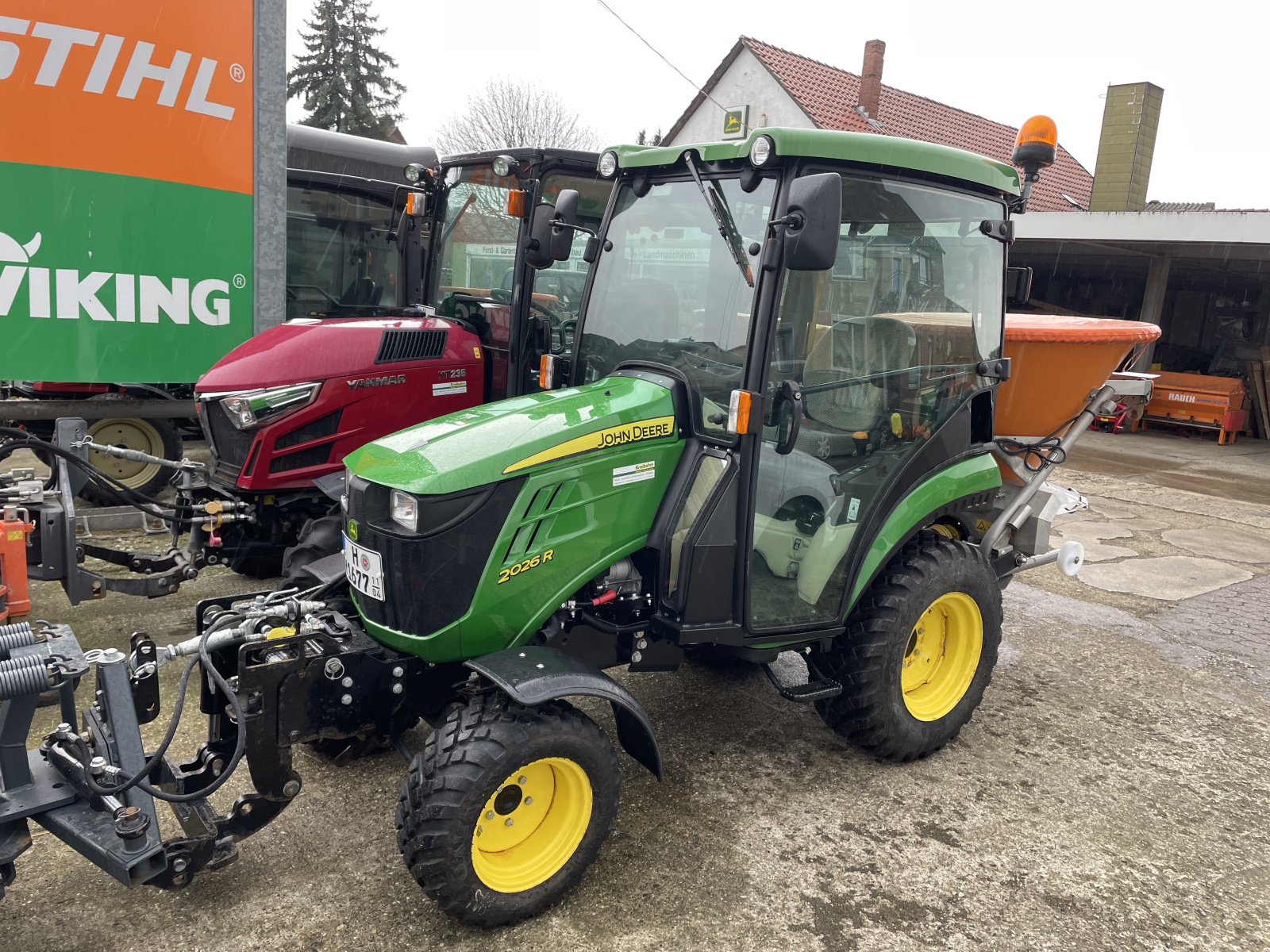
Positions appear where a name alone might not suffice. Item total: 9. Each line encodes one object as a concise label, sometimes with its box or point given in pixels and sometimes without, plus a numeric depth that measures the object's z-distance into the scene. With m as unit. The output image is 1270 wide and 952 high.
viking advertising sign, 4.93
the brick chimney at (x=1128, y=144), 16.52
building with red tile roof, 20.31
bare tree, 30.25
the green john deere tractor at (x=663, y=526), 2.62
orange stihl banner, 4.87
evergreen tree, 31.44
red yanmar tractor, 4.95
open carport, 11.95
